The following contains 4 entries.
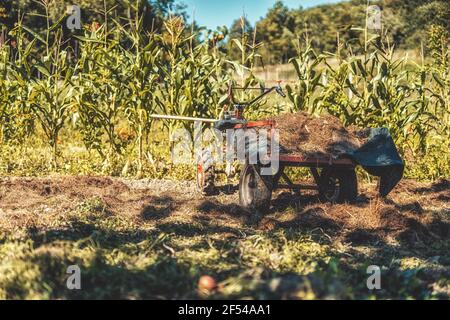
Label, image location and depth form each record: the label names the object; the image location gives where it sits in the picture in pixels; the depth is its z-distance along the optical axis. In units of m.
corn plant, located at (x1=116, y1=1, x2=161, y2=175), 7.21
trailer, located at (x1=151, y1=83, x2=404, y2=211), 5.32
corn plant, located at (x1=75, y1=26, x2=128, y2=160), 7.27
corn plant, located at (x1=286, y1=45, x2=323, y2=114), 7.33
